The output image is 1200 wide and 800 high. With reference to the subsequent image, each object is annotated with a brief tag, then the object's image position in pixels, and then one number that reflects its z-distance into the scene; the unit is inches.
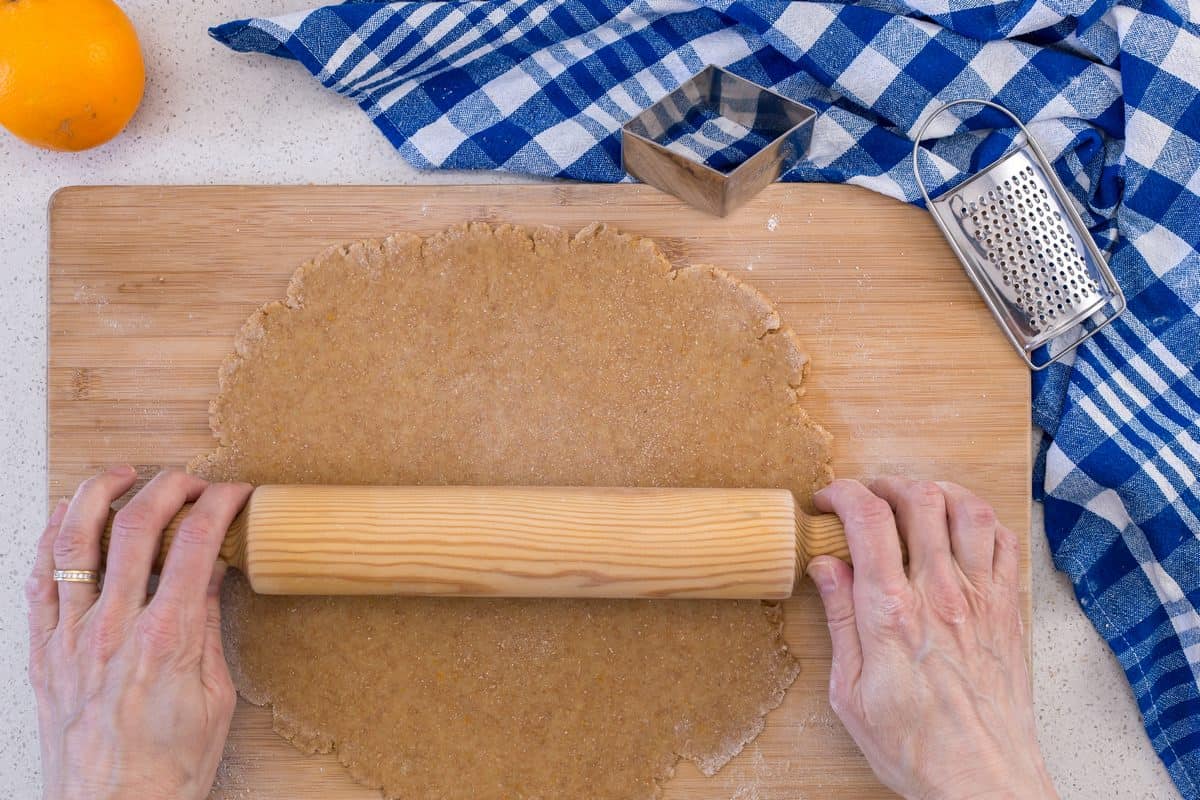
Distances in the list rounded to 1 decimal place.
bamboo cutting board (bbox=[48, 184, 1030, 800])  29.7
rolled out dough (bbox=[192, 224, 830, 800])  29.0
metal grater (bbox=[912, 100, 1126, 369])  29.5
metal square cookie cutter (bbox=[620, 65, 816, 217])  28.8
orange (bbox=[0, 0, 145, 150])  28.3
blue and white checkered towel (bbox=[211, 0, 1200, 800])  29.5
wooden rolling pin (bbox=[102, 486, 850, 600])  27.6
